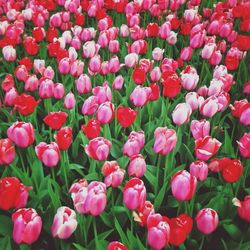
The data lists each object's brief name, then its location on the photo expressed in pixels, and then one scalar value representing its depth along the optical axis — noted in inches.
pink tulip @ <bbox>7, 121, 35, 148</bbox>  60.1
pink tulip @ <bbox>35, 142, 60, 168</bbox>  59.0
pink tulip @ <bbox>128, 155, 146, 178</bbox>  57.6
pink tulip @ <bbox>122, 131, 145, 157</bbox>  61.0
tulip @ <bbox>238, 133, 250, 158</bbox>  59.3
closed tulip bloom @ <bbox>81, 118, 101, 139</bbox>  61.9
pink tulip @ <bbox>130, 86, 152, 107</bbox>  72.6
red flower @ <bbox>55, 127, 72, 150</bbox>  60.6
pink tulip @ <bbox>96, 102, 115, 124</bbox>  65.2
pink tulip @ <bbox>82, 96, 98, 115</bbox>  71.3
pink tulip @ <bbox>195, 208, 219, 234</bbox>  50.5
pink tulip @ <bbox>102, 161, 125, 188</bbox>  57.0
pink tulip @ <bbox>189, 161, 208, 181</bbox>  57.9
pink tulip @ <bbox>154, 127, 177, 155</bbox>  59.6
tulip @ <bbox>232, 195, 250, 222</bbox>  51.7
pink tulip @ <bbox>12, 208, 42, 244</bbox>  46.9
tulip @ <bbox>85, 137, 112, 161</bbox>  58.9
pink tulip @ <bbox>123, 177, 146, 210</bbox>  50.5
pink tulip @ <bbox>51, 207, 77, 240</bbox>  48.9
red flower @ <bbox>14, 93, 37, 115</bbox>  68.3
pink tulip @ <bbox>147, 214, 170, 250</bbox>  46.1
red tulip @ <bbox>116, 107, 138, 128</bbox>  65.1
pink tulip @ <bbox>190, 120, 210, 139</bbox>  64.5
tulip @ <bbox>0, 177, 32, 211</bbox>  49.5
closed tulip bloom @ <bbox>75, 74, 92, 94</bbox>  78.4
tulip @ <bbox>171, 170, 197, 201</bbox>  51.3
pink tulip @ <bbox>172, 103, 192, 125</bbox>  66.1
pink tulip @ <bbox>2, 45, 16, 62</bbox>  92.5
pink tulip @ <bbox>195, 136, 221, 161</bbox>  58.4
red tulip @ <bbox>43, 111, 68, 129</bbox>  64.7
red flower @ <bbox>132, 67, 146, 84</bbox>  78.5
